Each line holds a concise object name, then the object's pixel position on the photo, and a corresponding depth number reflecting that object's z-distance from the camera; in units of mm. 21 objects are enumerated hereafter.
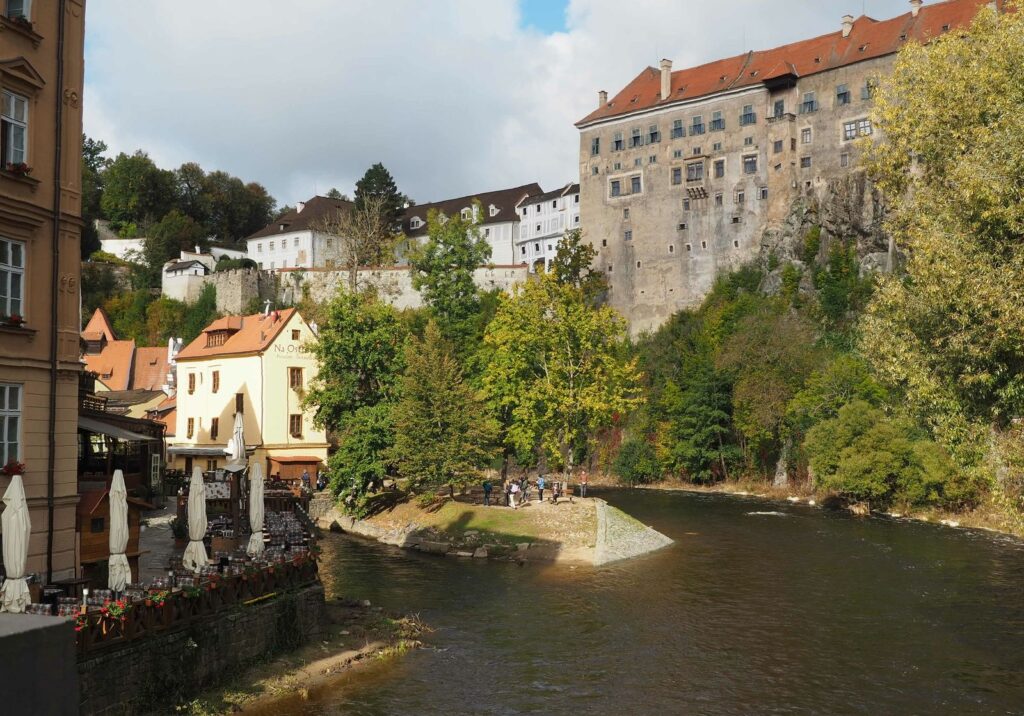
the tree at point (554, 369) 52031
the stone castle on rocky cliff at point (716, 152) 84500
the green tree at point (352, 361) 51344
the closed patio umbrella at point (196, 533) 22469
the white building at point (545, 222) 109938
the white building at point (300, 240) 111938
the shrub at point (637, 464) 73238
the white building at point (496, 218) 115900
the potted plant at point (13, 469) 19094
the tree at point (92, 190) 107169
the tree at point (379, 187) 111375
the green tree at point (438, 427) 46344
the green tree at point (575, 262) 84062
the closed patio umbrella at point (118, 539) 19703
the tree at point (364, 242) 89875
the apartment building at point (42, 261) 19703
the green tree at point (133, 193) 114625
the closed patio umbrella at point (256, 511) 24547
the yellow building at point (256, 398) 57688
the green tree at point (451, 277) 70625
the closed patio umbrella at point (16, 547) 16625
